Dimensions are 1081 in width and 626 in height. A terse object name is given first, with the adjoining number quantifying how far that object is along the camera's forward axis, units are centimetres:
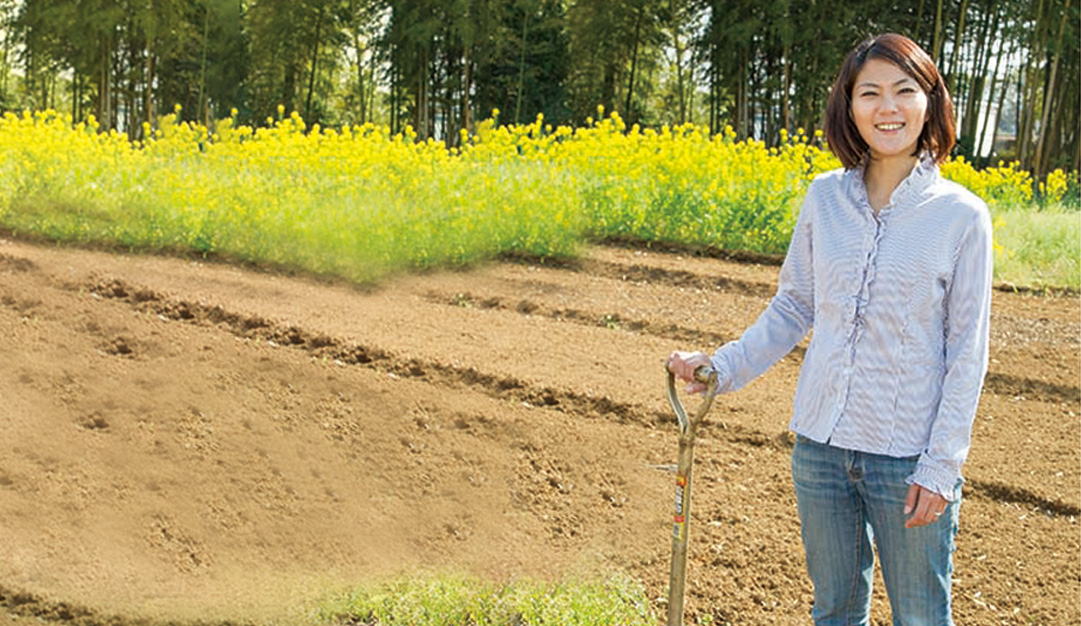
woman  170
